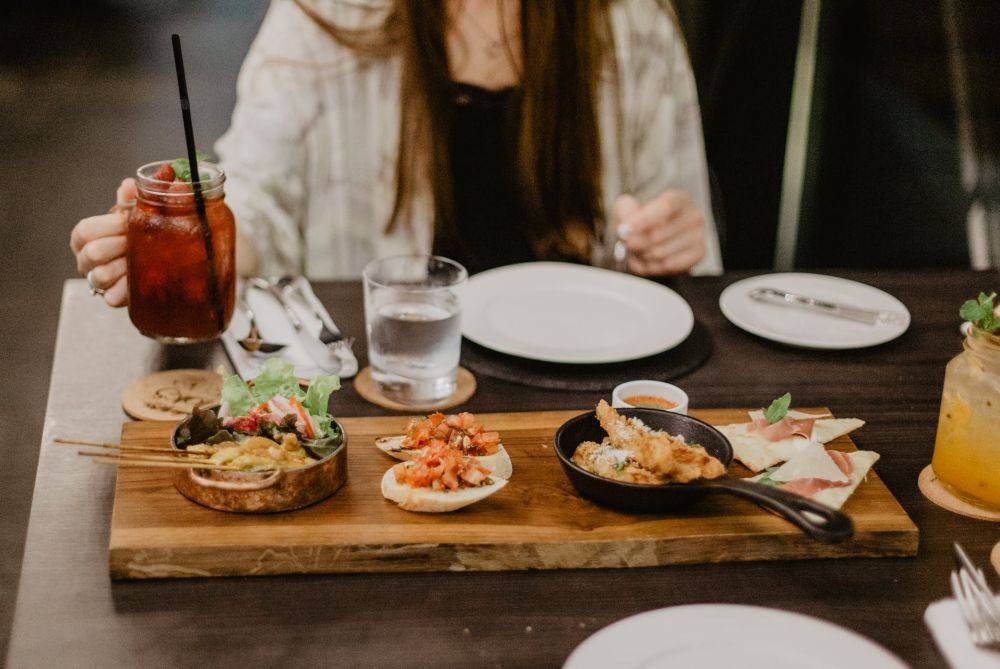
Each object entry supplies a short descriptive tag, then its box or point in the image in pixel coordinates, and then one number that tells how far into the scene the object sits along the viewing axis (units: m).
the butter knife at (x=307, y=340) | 1.47
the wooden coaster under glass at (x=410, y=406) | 1.40
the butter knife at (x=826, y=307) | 1.71
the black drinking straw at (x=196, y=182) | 1.24
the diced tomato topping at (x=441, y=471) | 1.09
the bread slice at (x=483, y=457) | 1.17
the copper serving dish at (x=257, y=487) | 1.06
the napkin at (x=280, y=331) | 1.47
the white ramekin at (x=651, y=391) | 1.30
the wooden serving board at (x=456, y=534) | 1.02
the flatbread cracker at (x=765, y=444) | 1.21
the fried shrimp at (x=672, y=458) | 1.08
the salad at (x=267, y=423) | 1.12
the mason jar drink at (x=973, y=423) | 1.12
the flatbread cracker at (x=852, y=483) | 1.12
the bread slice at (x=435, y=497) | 1.08
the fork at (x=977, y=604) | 0.90
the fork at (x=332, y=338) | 1.52
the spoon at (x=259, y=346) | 1.50
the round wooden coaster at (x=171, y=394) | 1.34
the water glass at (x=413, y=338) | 1.40
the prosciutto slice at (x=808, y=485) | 1.14
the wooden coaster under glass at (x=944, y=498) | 1.16
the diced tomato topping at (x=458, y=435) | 1.17
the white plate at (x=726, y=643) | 0.88
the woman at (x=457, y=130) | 2.29
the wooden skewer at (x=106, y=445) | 1.01
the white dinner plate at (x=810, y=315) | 1.63
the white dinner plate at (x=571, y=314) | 1.55
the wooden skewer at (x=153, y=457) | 1.07
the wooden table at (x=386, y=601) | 0.92
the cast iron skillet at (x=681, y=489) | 0.97
